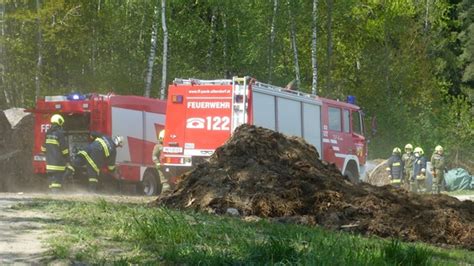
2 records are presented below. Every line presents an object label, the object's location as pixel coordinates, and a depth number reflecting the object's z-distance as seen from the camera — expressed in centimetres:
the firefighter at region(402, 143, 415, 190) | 2473
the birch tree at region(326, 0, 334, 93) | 3519
